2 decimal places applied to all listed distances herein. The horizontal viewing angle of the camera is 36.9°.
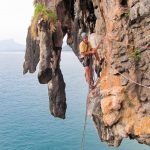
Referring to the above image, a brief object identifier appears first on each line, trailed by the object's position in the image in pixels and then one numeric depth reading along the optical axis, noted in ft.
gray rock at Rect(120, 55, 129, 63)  40.58
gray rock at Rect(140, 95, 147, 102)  39.10
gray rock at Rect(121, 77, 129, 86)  40.52
